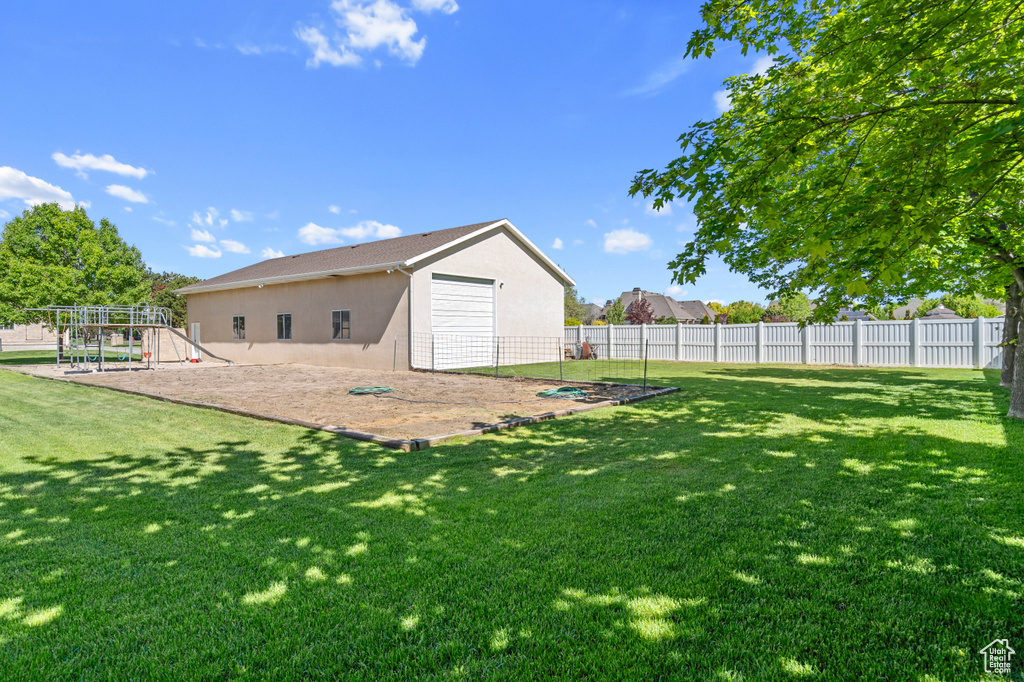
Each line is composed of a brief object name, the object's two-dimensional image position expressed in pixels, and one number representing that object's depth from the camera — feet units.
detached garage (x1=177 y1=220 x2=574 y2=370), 55.88
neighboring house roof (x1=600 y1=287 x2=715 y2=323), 172.55
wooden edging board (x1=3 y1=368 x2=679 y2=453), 19.22
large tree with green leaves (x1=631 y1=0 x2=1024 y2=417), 10.32
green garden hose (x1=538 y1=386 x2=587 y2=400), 32.98
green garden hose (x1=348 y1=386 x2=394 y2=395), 35.63
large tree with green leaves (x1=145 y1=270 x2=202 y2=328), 146.61
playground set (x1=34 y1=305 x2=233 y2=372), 56.70
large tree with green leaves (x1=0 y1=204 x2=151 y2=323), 73.41
